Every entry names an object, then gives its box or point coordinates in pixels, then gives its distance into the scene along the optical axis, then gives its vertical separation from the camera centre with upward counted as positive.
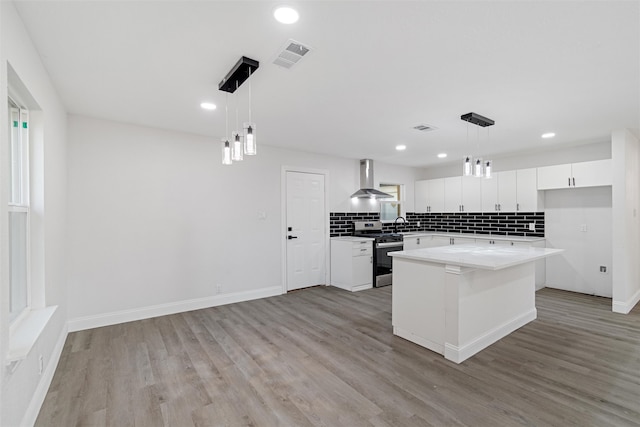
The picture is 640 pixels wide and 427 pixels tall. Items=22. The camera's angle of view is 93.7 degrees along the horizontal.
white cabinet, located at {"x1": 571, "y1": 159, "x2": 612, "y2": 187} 4.39 +0.53
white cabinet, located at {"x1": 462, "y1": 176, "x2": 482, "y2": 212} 5.87 +0.32
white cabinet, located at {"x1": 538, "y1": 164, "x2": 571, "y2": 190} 4.76 +0.53
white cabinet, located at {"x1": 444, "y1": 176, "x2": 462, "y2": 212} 6.20 +0.35
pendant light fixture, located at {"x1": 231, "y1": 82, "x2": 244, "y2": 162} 2.25 +0.49
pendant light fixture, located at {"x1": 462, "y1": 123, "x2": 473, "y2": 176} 3.12 +0.47
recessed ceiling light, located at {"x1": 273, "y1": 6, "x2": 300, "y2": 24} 1.64 +1.11
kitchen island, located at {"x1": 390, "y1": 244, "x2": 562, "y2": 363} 2.66 -0.85
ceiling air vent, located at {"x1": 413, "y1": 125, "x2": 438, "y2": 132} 3.78 +1.06
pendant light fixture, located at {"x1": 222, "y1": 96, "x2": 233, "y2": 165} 2.38 +0.49
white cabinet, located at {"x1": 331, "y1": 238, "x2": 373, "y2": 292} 5.09 -0.91
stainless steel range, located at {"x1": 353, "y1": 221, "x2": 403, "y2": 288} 5.37 -0.72
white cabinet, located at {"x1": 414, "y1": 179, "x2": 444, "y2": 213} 6.57 +0.35
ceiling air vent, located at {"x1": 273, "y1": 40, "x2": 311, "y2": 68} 1.98 +1.10
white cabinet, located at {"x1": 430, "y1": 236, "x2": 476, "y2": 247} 5.84 -0.60
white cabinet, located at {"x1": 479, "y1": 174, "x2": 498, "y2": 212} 5.61 +0.31
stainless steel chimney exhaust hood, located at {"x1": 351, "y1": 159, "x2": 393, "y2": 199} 5.83 +0.60
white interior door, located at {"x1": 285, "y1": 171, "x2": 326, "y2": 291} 5.05 -0.31
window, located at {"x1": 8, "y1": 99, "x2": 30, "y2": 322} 2.06 +0.04
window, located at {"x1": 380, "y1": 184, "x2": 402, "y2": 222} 6.58 +0.14
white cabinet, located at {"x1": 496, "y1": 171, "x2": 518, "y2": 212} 5.37 +0.34
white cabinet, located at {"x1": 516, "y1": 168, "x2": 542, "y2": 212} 5.11 +0.31
